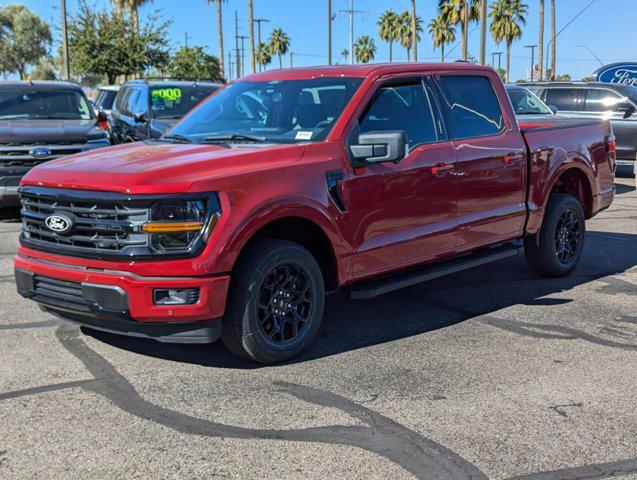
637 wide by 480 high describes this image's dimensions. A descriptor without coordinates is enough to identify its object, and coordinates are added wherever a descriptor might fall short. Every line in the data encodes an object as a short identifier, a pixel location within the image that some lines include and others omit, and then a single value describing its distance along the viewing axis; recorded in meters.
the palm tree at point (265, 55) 101.39
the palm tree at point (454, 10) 51.48
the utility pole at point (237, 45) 94.21
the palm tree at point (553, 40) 42.37
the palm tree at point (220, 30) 45.88
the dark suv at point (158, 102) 13.25
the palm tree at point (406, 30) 83.75
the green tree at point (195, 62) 47.81
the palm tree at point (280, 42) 101.19
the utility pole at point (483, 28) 21.80
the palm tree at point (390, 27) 87.12
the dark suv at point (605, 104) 16.34
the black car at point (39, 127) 10.12
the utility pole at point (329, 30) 44.19
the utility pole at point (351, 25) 65.34
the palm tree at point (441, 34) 68.44
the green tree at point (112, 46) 33.34
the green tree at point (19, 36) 68.12
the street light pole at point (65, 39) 29.10
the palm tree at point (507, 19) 58.97
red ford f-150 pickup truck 4.46
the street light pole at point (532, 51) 110.29
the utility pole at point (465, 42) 36.06
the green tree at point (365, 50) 107.44
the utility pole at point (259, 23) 81.72
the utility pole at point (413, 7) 51.02
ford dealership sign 24.42
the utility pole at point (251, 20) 41.41
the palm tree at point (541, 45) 42.00
